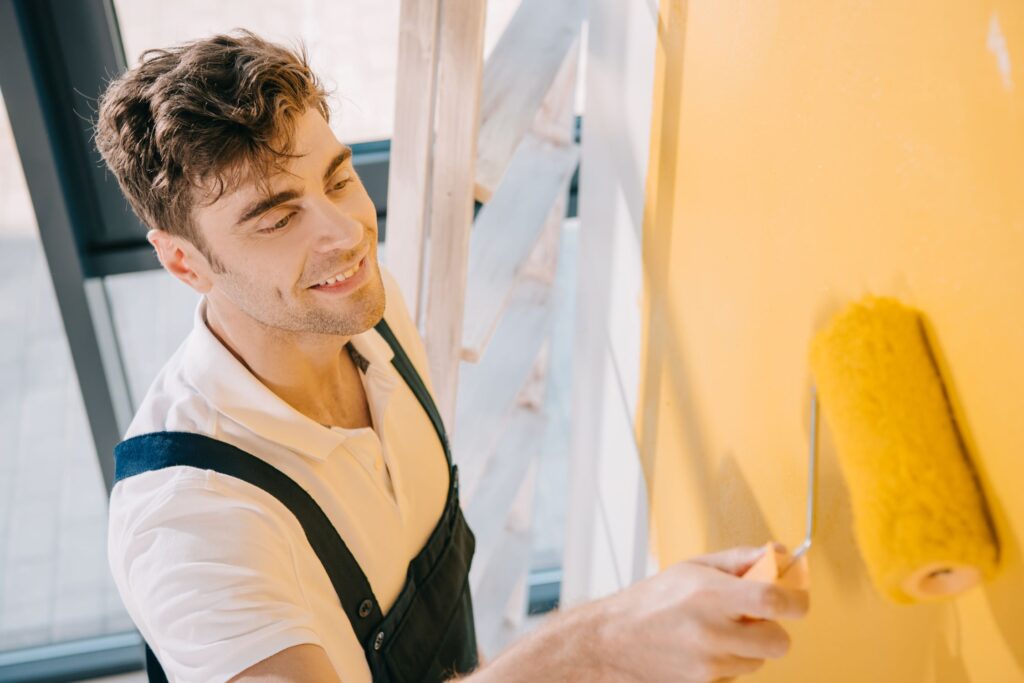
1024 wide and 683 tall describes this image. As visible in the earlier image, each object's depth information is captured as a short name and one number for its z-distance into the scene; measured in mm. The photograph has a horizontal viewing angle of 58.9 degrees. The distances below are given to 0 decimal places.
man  838
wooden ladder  1222
